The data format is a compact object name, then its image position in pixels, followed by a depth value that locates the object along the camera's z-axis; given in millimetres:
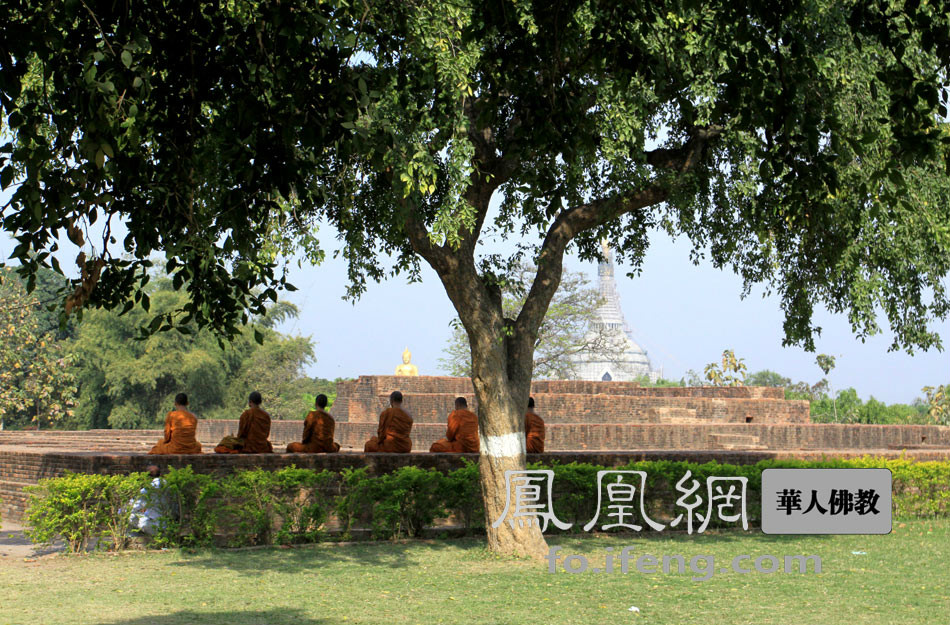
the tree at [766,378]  82112
